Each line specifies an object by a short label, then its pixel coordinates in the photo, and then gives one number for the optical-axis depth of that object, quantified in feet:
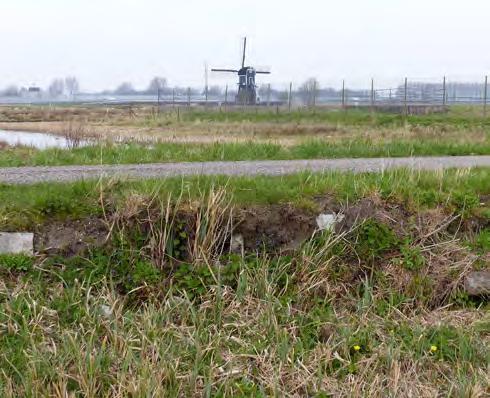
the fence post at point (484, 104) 92.01
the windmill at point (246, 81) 169.17
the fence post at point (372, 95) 104.62
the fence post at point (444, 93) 103.02
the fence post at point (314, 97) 120.37
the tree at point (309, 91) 124.03
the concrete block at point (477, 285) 20.15
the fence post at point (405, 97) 98.89
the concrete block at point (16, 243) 18.84
